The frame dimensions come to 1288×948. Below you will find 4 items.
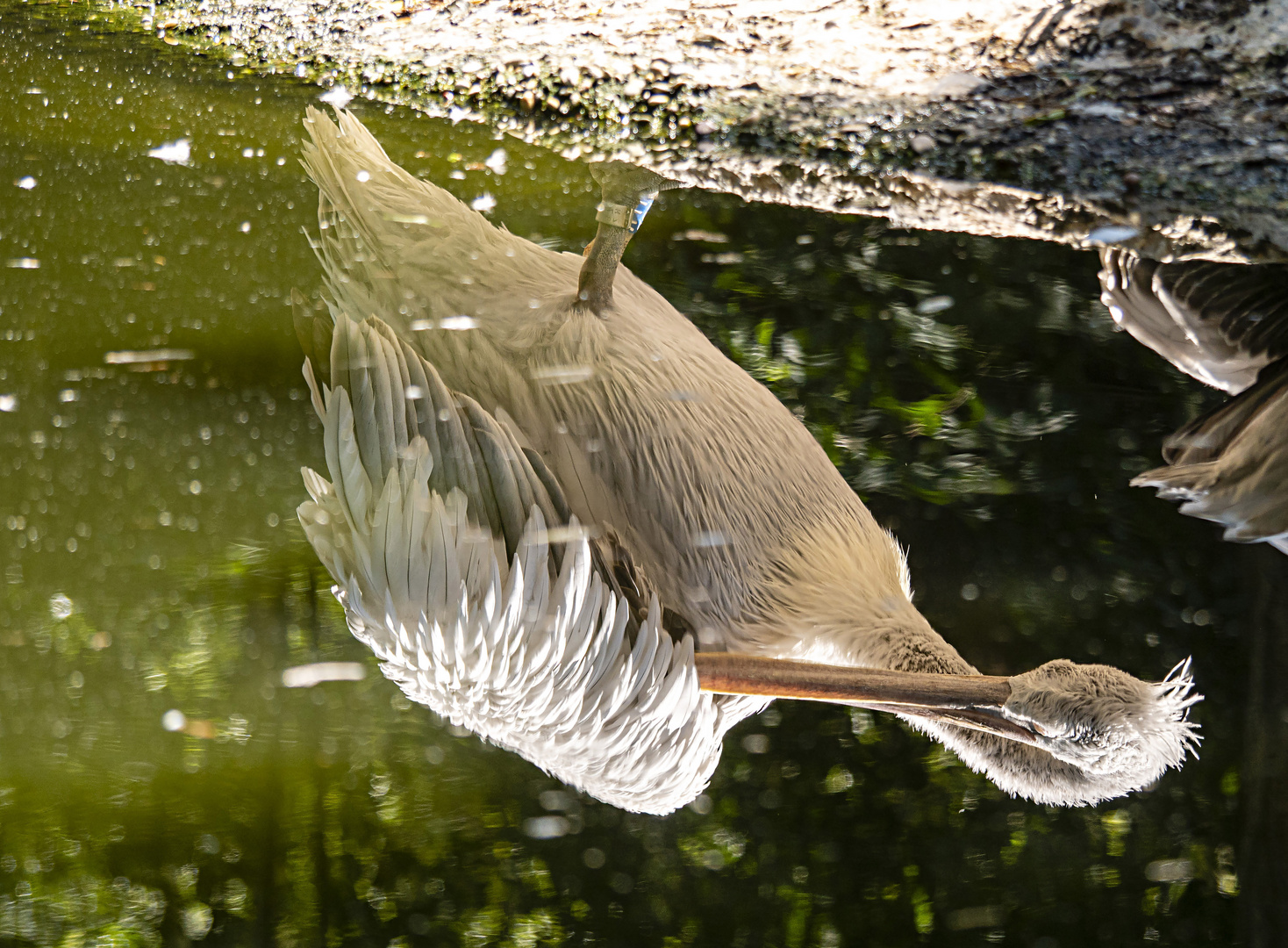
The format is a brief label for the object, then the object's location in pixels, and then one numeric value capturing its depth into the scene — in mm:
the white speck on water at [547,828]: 5693
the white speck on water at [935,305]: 5843
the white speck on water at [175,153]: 6111
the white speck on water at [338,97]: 6215
